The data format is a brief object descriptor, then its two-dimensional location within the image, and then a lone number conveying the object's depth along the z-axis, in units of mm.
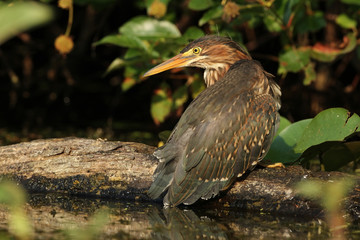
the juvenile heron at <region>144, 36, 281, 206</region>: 7551
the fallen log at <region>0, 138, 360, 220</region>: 7687
